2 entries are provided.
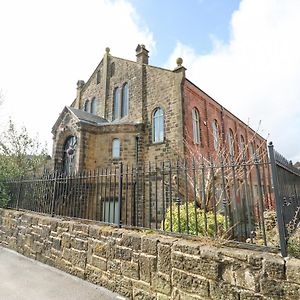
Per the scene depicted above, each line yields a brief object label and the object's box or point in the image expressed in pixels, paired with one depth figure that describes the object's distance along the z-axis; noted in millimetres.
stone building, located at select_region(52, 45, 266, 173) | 13492
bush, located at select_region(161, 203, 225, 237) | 5723
